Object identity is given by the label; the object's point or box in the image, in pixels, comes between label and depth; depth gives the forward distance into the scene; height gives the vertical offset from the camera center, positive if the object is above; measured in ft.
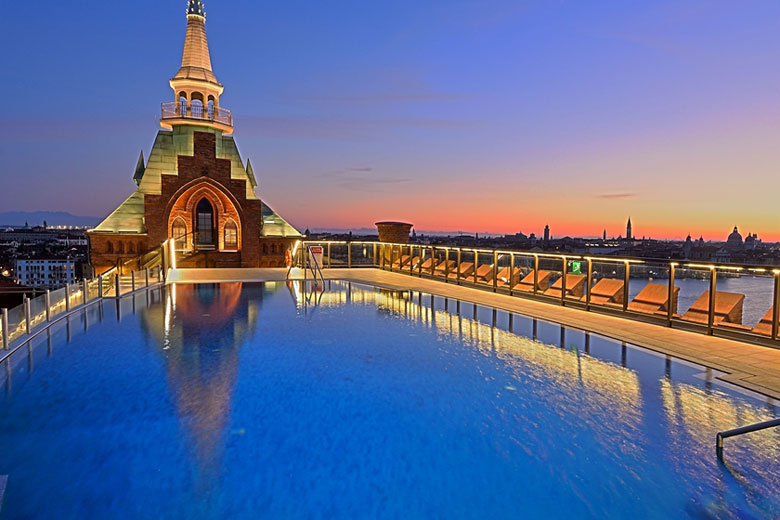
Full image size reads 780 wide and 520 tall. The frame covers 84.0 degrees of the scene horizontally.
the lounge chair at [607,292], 27.09 -3.33
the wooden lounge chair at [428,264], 47.66 -2.66
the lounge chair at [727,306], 21.65 -3.34
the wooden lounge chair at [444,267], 44.68 -2.89
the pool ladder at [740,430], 10.57 -4.74
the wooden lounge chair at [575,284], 29.71 -3.12
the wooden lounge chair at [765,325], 19.90 -3.95
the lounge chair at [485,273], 39.34 -3.09
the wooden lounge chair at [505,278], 36.11 -3.24
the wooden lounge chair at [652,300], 24.81 -3.51
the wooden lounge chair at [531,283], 33.24 -3.38
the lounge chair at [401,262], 53.16 -2.73
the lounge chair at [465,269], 42.06 -2.82
